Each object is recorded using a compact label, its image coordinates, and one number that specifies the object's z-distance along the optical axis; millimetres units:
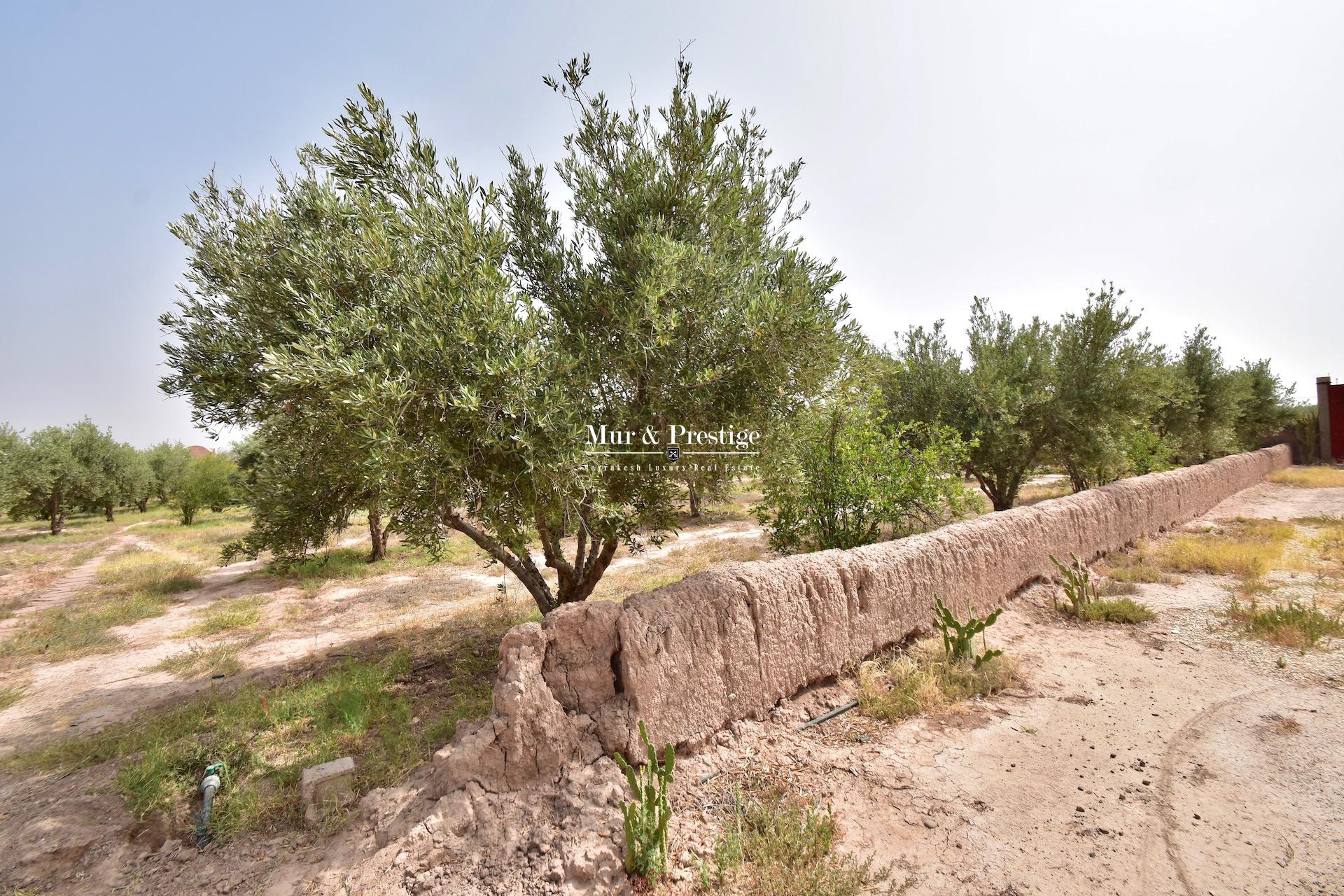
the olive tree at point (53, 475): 22359
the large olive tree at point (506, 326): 3926
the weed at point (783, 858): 3031
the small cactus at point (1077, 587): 7305
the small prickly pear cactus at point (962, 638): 5641
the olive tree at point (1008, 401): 12594
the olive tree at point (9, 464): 19961
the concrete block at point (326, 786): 3922
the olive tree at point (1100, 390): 12953
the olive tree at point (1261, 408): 27641
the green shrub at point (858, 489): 8234
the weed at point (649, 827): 3150
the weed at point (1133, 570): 8539
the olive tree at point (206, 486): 23516
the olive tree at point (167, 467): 34375
